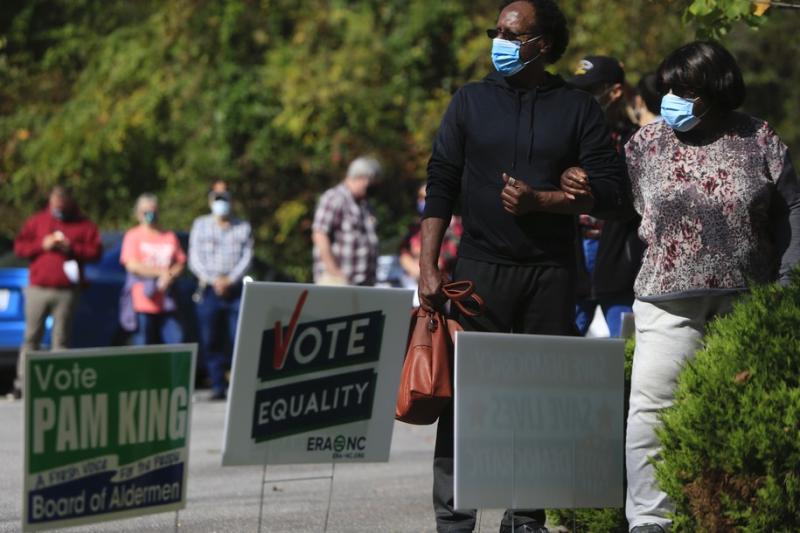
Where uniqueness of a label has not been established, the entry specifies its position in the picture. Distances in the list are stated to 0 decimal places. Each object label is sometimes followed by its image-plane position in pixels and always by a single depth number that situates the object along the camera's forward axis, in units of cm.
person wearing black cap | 1455
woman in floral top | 1112
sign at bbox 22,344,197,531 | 884
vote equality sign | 995
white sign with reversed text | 1047
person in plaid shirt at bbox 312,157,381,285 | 2237
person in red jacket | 2606
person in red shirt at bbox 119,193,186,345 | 2686
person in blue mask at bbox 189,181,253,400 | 2659
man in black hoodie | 1125
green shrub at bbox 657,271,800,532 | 995
